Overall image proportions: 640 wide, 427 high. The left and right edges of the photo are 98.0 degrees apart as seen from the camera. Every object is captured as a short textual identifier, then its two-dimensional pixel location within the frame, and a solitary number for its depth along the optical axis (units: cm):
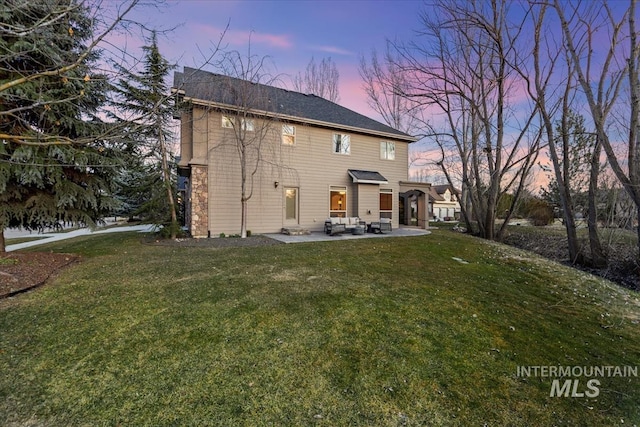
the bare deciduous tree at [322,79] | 2350
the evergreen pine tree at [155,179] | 966
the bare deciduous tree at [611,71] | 718
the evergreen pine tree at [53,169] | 620
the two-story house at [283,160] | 1014
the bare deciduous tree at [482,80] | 1023
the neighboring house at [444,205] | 3798
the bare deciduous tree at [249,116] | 948
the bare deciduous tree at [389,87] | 1201
